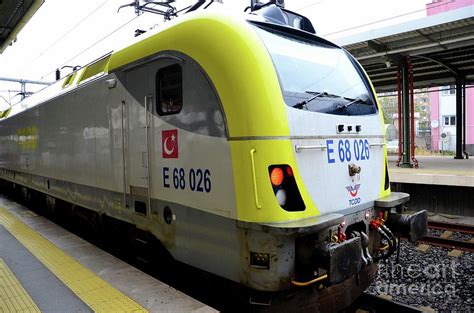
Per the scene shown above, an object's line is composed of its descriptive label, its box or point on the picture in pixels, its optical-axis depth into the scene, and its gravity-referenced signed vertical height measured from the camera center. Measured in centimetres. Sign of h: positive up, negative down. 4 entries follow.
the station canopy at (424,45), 903 +235
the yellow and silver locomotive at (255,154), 313 -11
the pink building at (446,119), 3016 +140
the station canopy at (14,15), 564 +196
